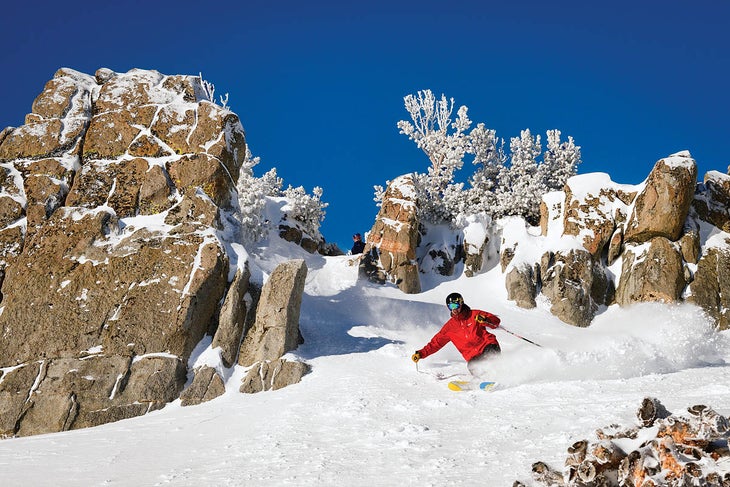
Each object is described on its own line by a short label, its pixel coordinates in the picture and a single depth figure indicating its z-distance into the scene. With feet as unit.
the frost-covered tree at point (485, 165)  81.62
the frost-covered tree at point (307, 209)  90.53
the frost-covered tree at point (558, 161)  87.40
